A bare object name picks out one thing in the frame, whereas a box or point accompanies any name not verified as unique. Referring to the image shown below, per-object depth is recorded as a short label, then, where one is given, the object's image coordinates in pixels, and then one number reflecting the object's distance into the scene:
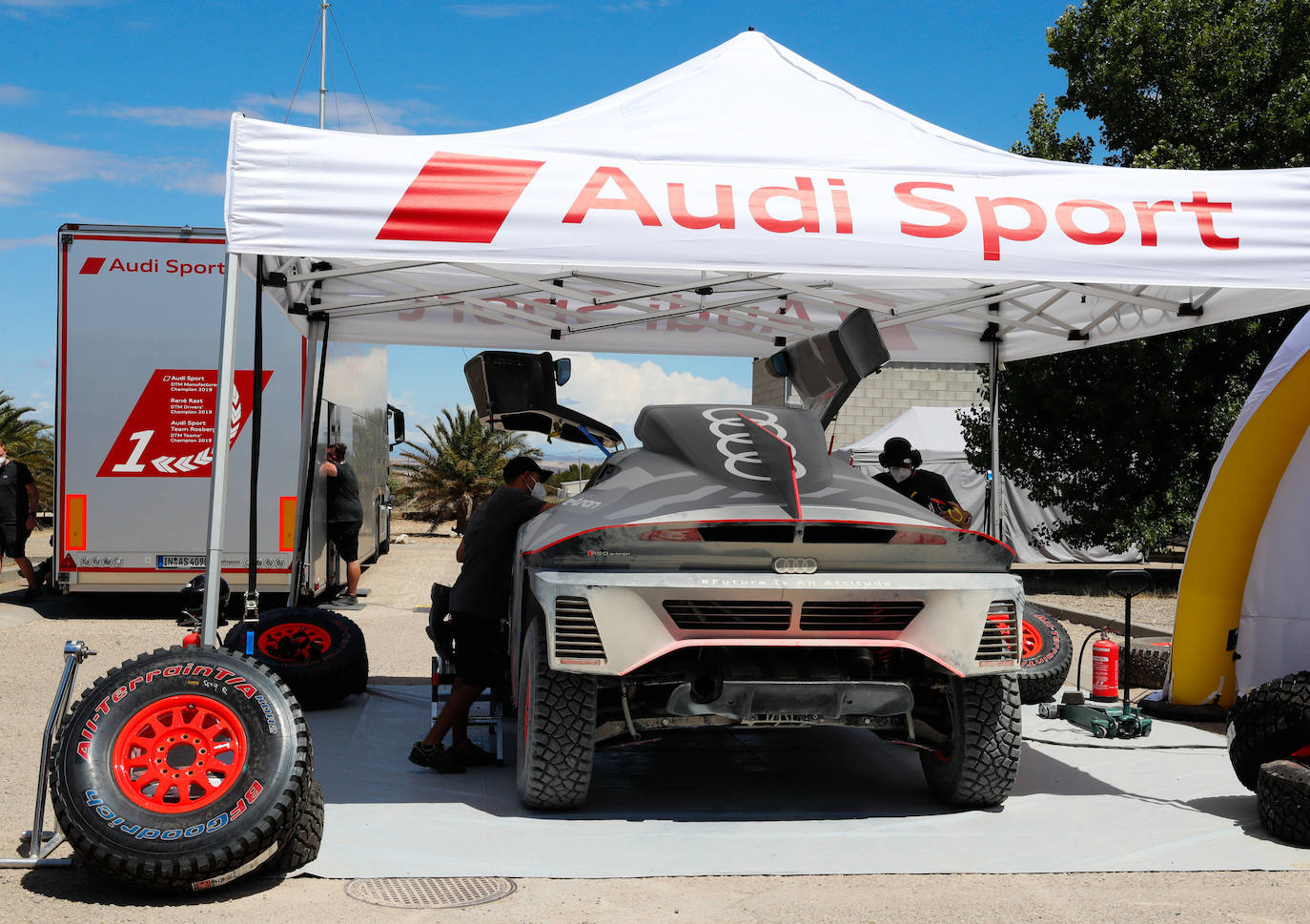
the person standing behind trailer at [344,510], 13.73
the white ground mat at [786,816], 4.62
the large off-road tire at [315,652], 7.77
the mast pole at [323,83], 26.48
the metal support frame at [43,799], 4.26
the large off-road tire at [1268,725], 5.27
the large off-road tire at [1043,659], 8.05
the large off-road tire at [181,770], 4.01
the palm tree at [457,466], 33.38
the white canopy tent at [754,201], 5.25
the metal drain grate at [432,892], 4.09
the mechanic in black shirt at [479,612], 6.16
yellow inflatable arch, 6.96
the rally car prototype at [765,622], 4.89
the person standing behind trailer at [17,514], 13.62
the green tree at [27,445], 25.09
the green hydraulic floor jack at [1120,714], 7.00
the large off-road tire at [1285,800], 4.83
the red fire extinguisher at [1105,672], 7.50
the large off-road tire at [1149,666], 9.17
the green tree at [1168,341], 16.58
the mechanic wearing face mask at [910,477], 8.56
